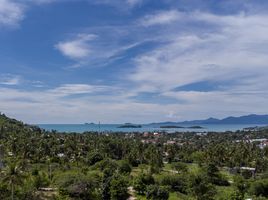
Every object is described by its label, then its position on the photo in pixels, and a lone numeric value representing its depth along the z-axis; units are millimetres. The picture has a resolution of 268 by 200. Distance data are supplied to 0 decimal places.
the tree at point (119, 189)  37589
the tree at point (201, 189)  36205
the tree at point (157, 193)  36874
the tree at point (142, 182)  40572
